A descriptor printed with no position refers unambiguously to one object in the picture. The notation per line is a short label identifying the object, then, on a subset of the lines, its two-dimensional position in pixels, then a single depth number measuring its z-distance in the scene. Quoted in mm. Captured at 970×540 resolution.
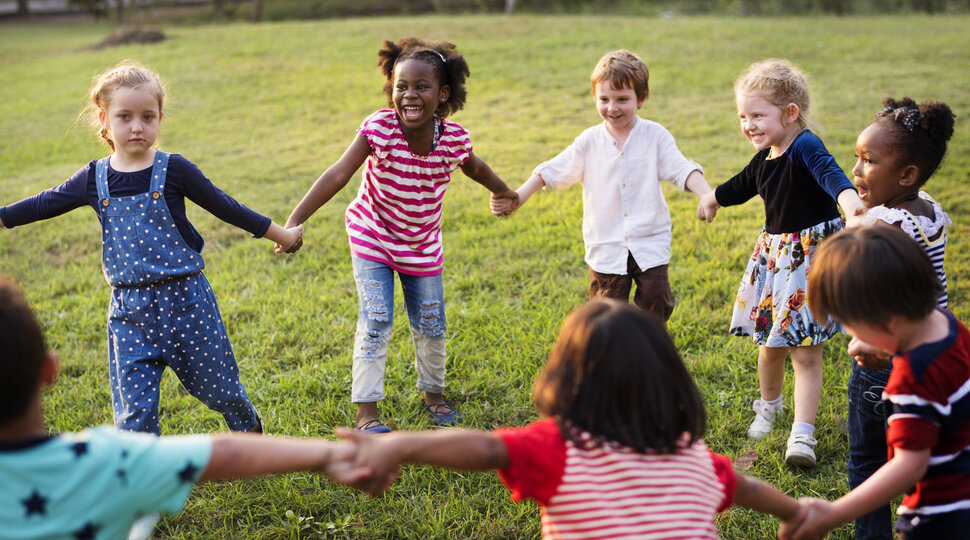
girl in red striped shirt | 1781
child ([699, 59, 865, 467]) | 3447
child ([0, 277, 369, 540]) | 1544
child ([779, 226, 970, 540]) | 1995
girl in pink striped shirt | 3600
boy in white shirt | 3852
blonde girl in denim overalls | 2984
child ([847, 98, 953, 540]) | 2705
